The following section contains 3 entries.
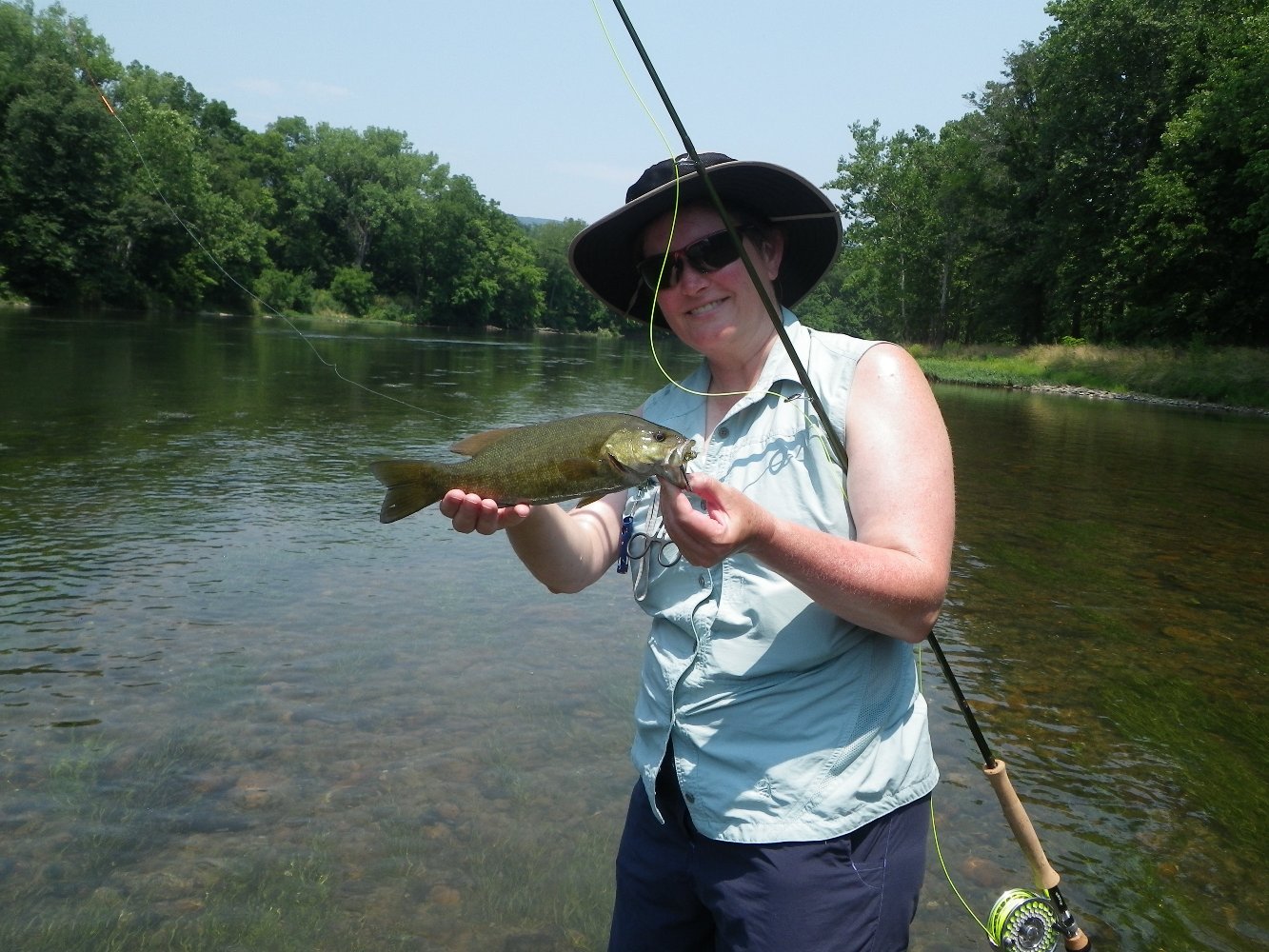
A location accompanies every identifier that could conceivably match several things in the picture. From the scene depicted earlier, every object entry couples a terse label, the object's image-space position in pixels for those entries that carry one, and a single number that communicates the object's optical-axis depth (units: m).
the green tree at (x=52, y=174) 55.00
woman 2.05
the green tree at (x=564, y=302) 109.56
